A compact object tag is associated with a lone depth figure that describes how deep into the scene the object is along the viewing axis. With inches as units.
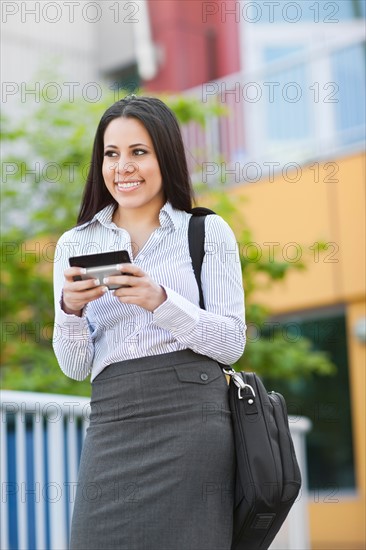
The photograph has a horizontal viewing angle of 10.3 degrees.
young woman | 183.5
